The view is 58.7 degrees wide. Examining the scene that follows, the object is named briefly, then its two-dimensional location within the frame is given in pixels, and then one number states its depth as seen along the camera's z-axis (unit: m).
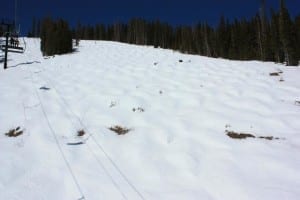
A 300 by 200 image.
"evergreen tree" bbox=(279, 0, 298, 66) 42.44
